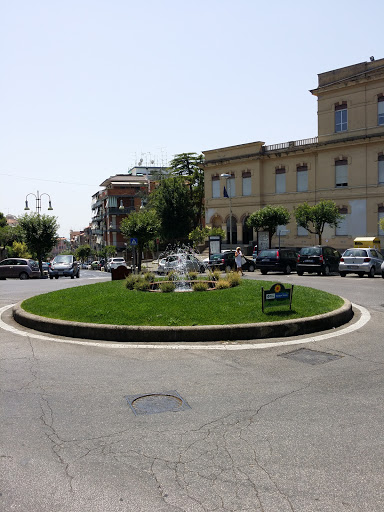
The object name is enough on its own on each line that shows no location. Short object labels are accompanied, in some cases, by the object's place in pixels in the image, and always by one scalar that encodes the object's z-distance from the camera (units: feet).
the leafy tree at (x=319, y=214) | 121.29
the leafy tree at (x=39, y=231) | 133.08
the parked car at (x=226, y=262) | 102.27
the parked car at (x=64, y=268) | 108.37
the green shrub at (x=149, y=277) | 45.38
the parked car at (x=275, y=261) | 91.45
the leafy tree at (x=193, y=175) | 208.95
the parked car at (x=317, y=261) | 86.43
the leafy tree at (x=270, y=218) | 133.08
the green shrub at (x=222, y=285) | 42.91
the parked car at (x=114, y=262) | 170.26
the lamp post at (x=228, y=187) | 140.24
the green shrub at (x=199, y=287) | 40.86
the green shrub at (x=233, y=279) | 43.90
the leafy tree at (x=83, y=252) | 391.45
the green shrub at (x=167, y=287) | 40.07
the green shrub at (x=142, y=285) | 42.29
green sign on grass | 32.30
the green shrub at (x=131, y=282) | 43.52
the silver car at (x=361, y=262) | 79.10
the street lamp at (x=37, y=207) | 157.69
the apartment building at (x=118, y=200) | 307.58
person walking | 82.96
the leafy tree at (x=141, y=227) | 140.77
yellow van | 109.29
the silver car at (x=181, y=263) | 75.20
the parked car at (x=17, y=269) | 104.48
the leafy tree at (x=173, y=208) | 197.47
